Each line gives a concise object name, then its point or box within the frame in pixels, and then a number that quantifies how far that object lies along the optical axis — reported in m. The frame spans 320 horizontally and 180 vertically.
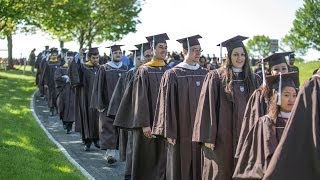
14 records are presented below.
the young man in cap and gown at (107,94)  11.37
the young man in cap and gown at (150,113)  8.77
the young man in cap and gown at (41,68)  23.81
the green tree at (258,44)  130.62
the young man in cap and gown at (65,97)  15.73
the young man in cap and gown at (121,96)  9.43
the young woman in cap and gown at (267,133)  5.28
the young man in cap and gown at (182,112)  7.69
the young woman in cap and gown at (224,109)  6.68
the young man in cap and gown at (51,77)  19.53
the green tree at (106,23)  44.34
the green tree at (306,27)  80.88
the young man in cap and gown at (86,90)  13.00
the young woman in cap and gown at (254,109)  5.93
